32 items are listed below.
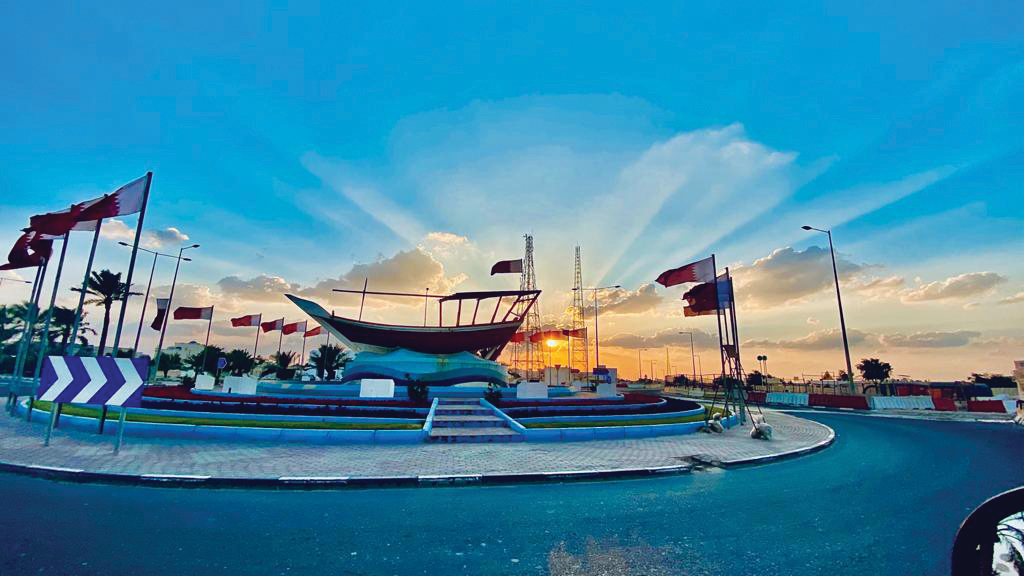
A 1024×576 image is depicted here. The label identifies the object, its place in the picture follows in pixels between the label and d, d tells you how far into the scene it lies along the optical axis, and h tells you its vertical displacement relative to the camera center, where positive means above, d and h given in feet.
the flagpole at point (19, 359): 55.31 +1.61
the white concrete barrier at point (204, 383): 86.94 -2.21
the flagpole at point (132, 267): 43.27 +10.10
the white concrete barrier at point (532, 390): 76.28 -2.48
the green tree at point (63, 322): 159.22 +17.53
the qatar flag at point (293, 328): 150.82 +15.11
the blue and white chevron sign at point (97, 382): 35.76 -0.92
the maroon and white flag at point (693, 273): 67.00 +16.08
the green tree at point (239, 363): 182.53 +3.81
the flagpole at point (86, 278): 49.53 +10.63
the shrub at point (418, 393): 67.56 -2.84
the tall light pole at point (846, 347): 106.73 +7.70
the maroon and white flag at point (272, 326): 152.56 +15.97
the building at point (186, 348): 401.94 +21.32
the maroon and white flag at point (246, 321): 149.28 +17.10
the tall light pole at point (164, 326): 122.21 +12.34
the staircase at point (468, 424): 44.78 -5.86
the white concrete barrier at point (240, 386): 77.00 -2.38
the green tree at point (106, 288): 135.74 +25.23
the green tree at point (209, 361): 183.62 +4.87
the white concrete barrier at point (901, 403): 102.01 -5.34
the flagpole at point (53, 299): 52.60 +10.04
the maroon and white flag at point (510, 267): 127.24 +30.94
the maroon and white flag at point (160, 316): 120.47 +14.92
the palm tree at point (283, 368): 174.91 +1.94
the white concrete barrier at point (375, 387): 69.05 -2.15
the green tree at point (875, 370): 211.00 +4.53
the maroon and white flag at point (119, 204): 47.55 +18.35
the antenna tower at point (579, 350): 229.25 +14.47
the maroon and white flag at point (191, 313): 131.54 +17.22
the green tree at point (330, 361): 192.03 +5.53
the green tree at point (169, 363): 208.13 +4.12
